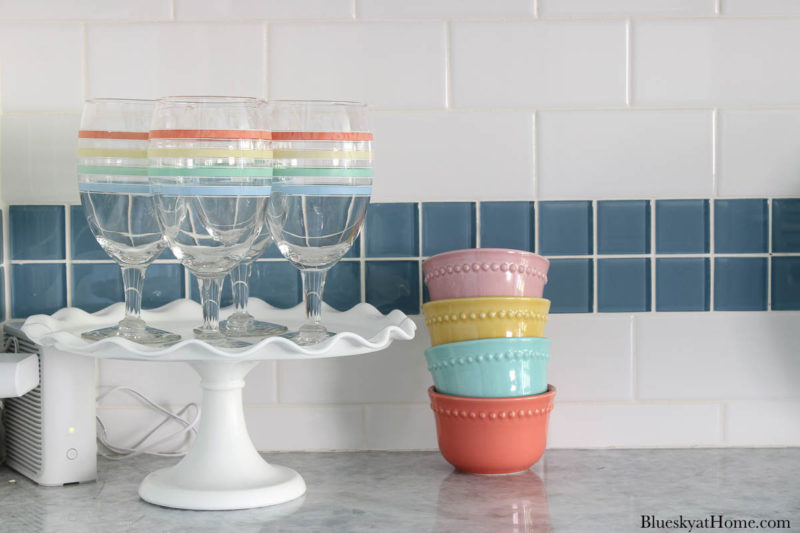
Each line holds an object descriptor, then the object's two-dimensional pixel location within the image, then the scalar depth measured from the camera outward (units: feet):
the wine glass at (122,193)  5.17
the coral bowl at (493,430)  5.26
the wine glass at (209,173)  4.97
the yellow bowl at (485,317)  5.28
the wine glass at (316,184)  5.08
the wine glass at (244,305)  5.22
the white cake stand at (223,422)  4.90
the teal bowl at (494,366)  5.24
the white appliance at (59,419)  5.25
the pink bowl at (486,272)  5.31
